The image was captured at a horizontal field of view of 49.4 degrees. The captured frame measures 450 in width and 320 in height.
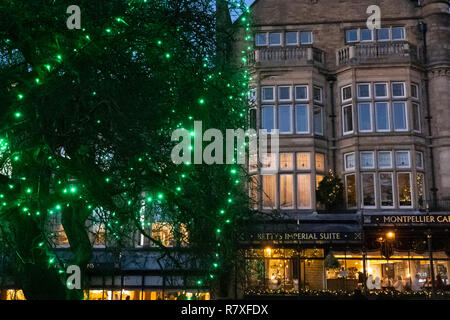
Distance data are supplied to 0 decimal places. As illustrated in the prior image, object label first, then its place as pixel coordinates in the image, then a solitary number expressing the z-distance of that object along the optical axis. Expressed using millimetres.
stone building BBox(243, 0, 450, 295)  20594
